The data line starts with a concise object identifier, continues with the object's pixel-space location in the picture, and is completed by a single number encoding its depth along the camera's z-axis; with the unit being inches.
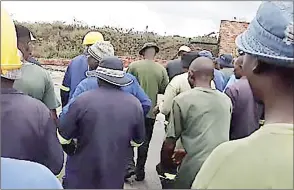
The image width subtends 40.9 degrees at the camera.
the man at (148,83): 188.2
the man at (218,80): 169.3
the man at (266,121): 45.6
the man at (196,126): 114.0
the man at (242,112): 137.0
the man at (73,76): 169.9
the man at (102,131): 111.9
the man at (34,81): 128.8
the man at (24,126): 89.7
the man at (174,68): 207.9
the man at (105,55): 142.8
